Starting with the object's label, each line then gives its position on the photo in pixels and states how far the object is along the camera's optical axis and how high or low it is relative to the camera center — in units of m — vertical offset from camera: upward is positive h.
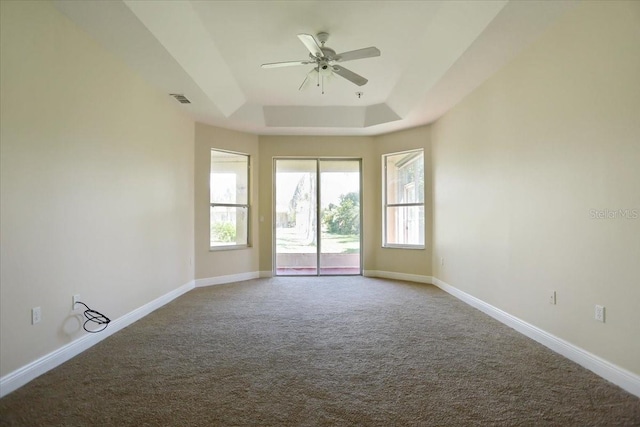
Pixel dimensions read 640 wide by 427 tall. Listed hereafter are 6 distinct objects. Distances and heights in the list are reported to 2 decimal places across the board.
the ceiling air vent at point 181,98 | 3.81 +1.47
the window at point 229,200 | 5.15 +0.27
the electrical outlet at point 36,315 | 2.11 -0.68
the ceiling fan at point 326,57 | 2.74 +1.48
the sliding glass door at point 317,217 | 5.77 -0.03
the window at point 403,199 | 5.28 +0.28
